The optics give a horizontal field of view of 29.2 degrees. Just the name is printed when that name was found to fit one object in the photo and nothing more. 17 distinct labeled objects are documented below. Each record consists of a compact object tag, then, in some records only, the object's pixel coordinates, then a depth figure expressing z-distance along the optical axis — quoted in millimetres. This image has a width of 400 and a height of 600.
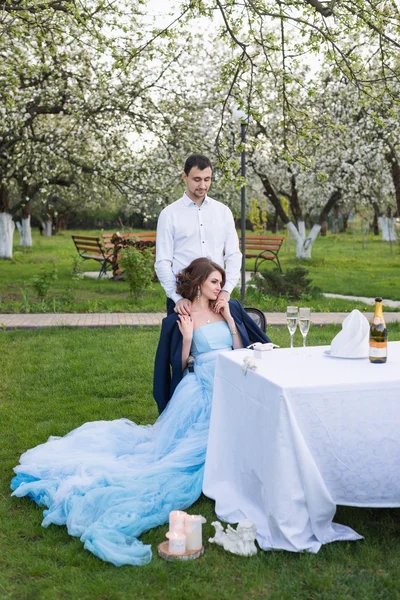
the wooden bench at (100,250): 16019
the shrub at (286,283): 12598
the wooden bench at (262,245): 16352
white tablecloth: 3352
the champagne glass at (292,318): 4082
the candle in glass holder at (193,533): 3547
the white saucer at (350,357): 3865
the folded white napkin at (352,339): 3859
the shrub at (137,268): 11750
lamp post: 10352
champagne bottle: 3715
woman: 3820
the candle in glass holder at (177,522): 3569
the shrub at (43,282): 11969
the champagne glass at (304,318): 4031
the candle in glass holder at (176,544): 3504
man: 5113
